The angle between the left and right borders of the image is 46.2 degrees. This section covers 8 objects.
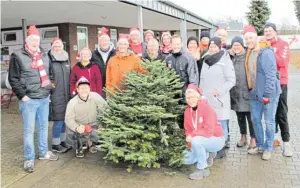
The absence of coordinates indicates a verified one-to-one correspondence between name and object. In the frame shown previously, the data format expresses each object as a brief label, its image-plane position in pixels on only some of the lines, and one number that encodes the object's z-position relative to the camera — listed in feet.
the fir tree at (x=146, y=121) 14.87
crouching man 17.17
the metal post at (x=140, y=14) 32.12
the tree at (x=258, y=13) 157.07
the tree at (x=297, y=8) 155.94
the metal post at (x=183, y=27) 54.86
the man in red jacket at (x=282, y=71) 16.62
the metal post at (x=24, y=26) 40.89
